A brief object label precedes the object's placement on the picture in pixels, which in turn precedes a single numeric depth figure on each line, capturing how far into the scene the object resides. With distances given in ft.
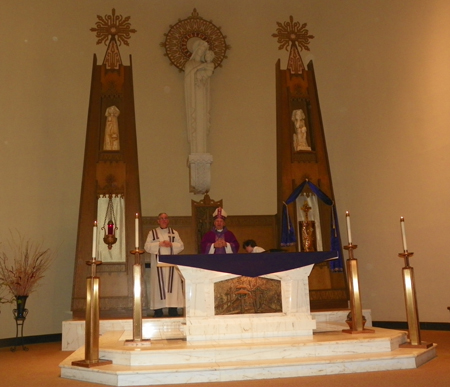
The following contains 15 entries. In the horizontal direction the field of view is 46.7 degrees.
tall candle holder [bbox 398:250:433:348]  18.61
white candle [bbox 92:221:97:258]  17.14
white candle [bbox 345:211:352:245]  20.06
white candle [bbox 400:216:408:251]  19.03
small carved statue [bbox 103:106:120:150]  30.48
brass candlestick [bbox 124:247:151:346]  18.06
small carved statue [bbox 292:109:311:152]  31.94
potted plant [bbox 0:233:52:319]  26.25
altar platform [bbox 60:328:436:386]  15.39
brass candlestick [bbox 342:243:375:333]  19.67
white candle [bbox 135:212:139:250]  18.22
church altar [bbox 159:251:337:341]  19.22
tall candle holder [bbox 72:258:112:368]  16.43
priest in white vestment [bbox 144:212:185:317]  26.89
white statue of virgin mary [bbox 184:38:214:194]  33.63
